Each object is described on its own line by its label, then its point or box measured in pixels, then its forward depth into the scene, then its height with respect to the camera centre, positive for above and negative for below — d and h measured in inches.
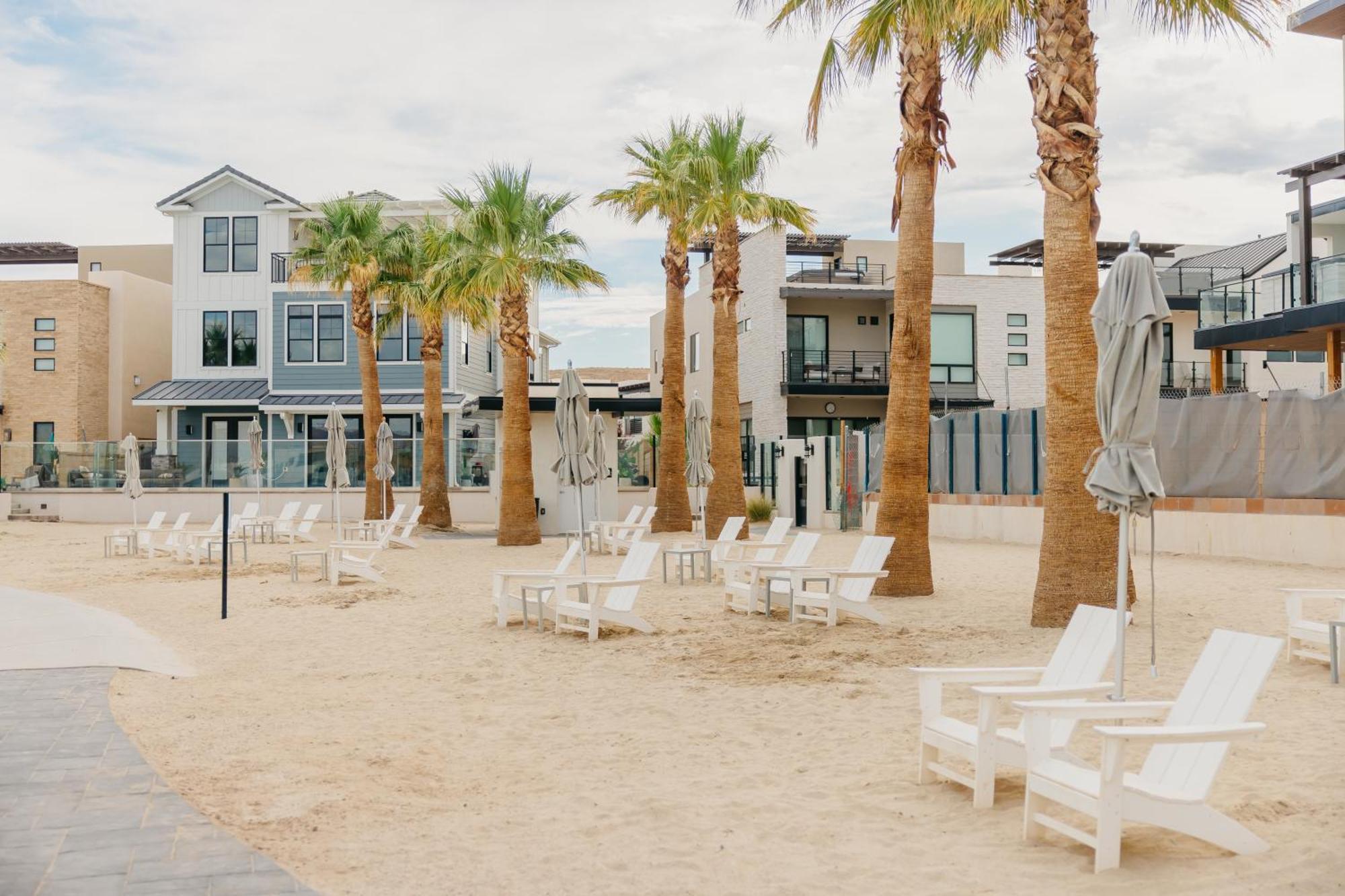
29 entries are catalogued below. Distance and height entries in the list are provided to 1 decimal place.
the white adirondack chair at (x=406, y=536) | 890.9 -58.3
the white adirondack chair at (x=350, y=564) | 658.2 -58.6
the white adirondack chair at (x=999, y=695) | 219.6 -46.3
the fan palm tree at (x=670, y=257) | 973.2 +173.0
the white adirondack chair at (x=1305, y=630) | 348.5 -51.6
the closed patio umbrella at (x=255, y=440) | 1069.8 +17.6
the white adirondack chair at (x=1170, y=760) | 181.8 -48.9
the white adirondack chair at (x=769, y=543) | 625.0 -45.0
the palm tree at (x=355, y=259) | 1079.6 +182.4
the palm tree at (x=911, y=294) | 540.4 +74.5
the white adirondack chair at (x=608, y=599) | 452.4 -55.3
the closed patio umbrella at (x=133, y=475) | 934.7 -12.0
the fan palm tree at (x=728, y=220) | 911.0 +189.3
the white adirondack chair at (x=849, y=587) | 462.3 -51.5
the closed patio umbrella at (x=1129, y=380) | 259.1 +17.1
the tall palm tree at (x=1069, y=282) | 425.4 +63.1
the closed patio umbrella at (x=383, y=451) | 1007.0 +7.1
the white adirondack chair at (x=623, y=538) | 840.1 -57.0
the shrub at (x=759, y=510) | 1218.6 -52.9
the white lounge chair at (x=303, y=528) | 976.3 -56.9
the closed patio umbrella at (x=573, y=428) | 559.2 +14.4
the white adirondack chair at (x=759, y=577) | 502.9 -52.1
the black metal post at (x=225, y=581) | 507.3 -53.0
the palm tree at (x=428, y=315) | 1068.1 +130.7
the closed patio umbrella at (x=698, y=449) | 783.1 +6.1
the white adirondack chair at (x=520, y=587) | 482.3 -52.5
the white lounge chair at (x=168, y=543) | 853.2 -61.0
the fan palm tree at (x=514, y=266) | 914.1 +151.4
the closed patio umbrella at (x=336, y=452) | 902.4 +6.0
